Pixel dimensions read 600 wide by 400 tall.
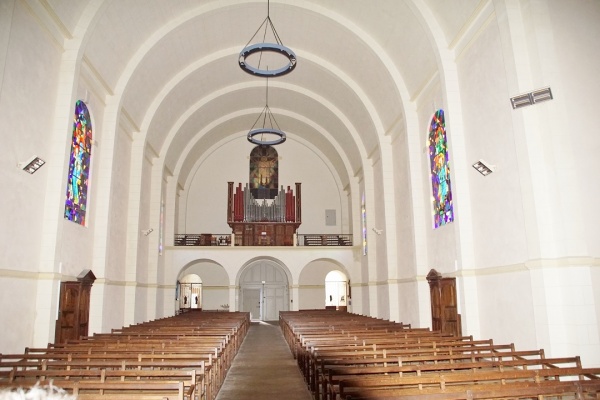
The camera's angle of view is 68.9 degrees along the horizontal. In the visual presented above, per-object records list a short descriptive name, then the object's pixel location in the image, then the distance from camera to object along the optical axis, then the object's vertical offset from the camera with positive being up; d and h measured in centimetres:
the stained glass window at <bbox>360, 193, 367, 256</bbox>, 2000 +322
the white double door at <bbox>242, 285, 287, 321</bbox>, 2602 -64
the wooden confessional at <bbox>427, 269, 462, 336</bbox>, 1094 -45
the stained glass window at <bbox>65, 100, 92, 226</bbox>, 1112 +330
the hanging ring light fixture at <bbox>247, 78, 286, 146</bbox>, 1771 +909
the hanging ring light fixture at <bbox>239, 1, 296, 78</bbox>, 1109 +603
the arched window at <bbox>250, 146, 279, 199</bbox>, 2552 +692
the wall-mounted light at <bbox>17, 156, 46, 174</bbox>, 841 +246
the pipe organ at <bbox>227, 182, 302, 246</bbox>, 2281 +373
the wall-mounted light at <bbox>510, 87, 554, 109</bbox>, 719 +308
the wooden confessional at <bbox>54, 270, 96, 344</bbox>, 1031 -38
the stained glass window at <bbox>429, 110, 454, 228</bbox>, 1169 +315
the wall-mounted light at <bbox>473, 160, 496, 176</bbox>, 913 +246
